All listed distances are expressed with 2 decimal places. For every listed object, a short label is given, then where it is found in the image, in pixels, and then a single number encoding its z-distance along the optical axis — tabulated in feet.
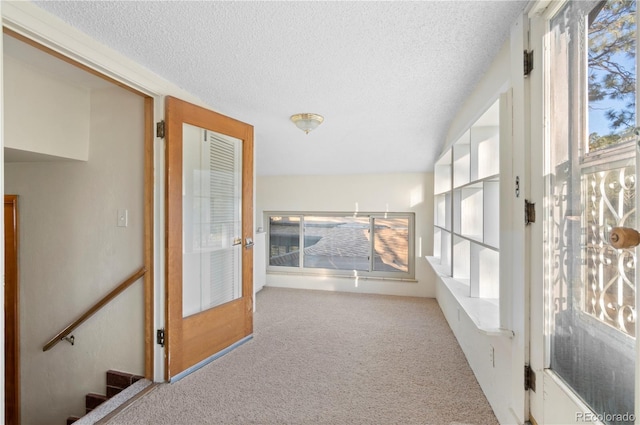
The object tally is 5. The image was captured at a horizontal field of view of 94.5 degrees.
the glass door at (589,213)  2.88
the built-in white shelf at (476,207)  6.11
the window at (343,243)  14.14
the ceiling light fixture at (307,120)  8.50
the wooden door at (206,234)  6.74
